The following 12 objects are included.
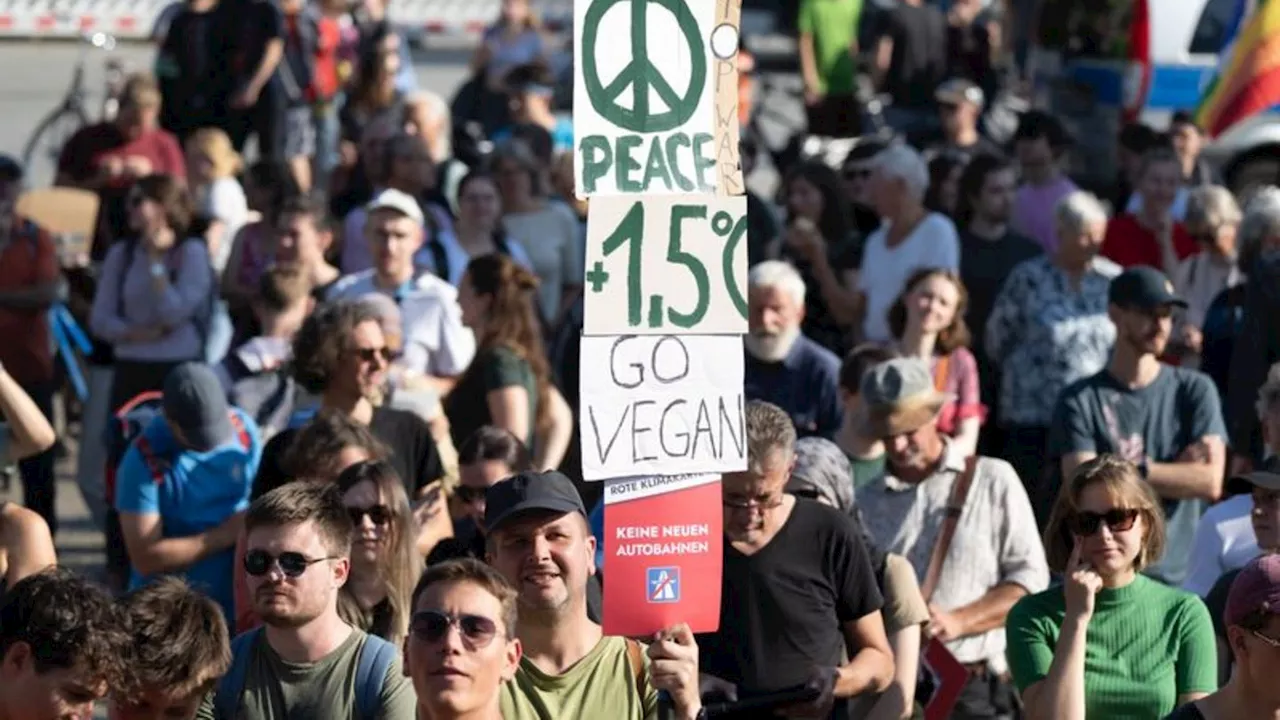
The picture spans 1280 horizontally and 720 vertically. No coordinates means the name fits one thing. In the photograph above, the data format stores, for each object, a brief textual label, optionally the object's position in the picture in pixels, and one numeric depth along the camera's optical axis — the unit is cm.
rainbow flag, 2459
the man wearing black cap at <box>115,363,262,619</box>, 1659
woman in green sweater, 1364
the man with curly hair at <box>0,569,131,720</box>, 1064
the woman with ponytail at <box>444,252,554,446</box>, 1934
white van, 3591
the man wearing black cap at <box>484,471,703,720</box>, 1202
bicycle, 3741
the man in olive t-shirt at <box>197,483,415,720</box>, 1196
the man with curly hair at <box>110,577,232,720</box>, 1141
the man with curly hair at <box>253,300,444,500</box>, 1717
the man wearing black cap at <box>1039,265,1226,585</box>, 1831
